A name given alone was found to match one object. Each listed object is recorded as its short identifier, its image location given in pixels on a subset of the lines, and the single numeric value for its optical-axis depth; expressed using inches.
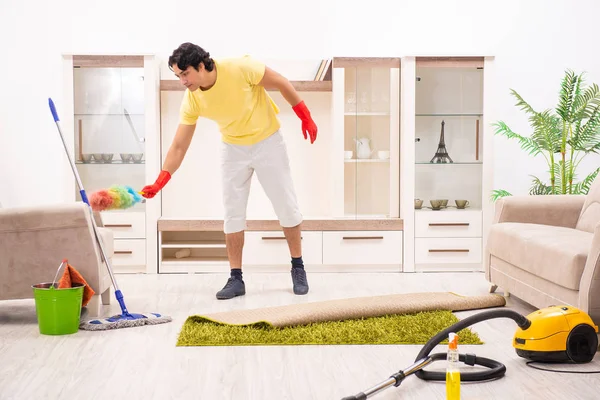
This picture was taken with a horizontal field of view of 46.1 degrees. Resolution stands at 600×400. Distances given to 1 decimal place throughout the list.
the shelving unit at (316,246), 190.2
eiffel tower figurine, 196.7
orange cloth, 122.3
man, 150.9
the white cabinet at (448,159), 192.5
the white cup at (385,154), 197.3
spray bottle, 74.5
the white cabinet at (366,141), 194.7
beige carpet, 122.3
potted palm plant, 175.0
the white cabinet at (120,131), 190.2
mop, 122.2
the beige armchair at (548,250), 107.6
